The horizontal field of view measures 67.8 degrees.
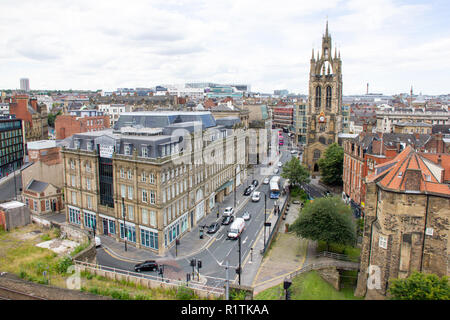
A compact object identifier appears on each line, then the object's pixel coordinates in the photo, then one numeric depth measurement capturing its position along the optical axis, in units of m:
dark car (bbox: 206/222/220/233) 50.15
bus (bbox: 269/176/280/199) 68.27
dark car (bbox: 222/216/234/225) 53.58
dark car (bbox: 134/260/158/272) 38.91
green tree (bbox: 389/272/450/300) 26.27
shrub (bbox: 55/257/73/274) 32.53
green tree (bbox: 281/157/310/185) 72.00
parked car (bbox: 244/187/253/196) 70.41
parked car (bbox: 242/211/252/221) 55.81
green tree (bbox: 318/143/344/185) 76.00
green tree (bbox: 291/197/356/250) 41.56
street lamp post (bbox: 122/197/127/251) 45.38
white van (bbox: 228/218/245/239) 47.97
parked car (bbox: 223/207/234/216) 56.50
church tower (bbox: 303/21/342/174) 91.38
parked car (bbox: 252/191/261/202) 65.88
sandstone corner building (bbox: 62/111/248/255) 43.47
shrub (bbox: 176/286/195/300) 27.06
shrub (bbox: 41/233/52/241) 41.67
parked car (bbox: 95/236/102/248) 45.78
